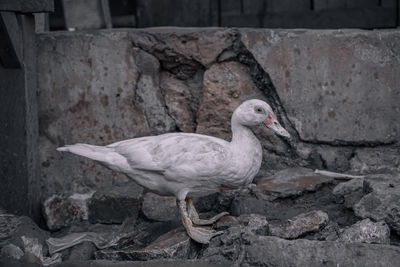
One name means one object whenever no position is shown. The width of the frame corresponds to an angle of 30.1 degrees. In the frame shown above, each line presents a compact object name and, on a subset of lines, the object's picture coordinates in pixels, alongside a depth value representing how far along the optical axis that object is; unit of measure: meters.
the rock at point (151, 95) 4.73
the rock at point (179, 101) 4.77
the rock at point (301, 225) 3.87
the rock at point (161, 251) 3.83
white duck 3.91
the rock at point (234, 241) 3.71
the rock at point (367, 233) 3.70
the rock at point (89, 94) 4.72
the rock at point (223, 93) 4.70
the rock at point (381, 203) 3.82
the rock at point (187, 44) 4.66
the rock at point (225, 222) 4.09
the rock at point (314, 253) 3.43
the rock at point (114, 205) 4.55
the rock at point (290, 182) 4.43
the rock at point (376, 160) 4.61
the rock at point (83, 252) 4.04
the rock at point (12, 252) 4.01
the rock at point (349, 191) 4.22
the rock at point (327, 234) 3.84
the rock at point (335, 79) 4.55
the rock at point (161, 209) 4.53
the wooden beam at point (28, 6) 4.24
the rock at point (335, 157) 4.68
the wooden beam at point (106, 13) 5.46
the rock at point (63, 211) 4.65
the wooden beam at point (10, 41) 4.25
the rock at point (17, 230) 4.16
